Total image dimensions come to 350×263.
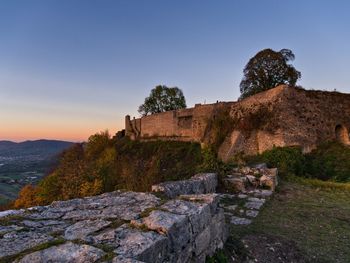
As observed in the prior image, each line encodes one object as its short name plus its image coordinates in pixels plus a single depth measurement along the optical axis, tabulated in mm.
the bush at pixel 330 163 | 13844
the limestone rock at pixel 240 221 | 6348
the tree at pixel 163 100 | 50219
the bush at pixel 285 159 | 12945
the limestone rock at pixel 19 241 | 2716
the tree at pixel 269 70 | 25547
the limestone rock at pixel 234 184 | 9349
